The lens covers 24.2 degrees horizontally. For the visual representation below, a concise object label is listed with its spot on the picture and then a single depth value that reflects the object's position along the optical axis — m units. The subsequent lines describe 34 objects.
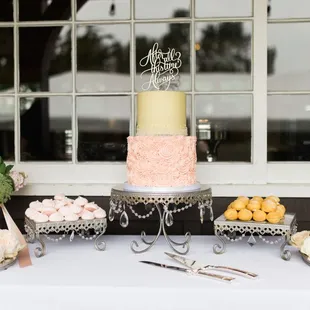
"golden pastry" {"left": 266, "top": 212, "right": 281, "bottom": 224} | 2.10
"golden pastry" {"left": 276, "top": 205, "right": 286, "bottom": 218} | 2.13
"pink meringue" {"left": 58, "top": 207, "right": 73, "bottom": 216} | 2.14
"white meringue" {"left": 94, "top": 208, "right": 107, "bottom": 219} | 2.17
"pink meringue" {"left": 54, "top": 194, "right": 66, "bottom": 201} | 2.25
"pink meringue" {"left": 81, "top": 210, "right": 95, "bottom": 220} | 2.15
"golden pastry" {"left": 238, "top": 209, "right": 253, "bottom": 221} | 2.12
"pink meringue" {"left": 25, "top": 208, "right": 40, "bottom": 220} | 2.14
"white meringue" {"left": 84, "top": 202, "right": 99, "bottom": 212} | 2.20
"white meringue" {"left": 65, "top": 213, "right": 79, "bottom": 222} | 2.13
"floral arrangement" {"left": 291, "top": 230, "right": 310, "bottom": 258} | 2.01
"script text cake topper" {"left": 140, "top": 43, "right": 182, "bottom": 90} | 2.37
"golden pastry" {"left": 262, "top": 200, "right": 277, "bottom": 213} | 2.12
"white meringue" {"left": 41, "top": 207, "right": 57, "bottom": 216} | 2.15
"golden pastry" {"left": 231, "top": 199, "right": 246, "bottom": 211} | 2.15
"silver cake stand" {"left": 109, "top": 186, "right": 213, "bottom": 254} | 2.05
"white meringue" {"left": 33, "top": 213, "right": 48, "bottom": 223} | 2.11
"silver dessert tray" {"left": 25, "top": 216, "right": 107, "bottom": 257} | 2.11
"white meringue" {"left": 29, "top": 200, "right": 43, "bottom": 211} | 2.17
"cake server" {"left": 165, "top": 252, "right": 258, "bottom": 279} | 1.92
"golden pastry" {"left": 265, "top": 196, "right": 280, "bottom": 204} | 2.19
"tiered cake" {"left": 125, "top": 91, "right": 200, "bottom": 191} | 2.10
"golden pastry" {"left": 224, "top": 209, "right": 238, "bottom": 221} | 2.14
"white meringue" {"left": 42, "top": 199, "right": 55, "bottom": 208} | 2.18
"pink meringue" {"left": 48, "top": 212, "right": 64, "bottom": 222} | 2.12
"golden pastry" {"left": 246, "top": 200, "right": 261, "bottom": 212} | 2.14
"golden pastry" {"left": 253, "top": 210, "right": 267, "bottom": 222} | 2.11
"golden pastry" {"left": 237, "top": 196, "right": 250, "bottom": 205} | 2.17
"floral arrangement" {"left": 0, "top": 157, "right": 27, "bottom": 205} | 2.24
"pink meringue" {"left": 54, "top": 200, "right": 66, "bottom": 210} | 2.17
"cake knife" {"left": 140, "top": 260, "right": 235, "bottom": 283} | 1.89
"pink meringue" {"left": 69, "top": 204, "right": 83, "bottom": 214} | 2.15
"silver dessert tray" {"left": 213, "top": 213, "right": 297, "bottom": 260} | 2.08
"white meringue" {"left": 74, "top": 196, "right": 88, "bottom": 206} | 2.21
